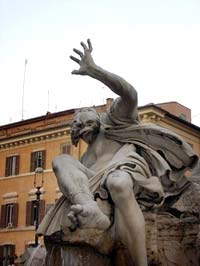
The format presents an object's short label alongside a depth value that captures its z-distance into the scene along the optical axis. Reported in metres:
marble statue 4.46
